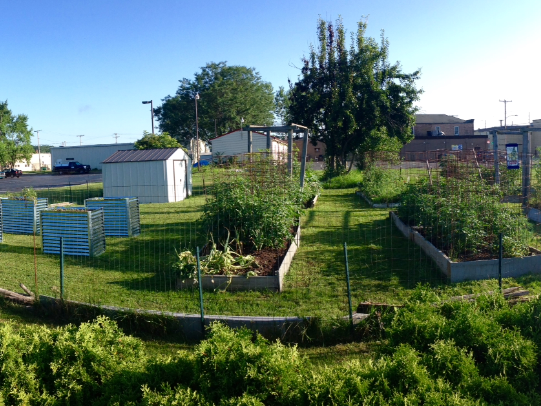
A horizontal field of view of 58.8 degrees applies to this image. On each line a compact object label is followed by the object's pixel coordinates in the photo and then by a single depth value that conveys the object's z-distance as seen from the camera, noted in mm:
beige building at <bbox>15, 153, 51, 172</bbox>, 63862
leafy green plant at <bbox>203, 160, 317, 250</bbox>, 8352
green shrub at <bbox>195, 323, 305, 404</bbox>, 3455
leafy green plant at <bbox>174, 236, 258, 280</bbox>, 7227
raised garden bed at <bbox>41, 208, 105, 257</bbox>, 9602
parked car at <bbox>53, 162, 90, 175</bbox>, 49406
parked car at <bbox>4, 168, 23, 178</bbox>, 45781
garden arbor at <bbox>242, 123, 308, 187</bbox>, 12727
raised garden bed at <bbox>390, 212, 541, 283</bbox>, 7203
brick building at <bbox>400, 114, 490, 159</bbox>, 67175
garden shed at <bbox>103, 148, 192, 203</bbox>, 18453
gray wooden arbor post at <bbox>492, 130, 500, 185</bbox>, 11773
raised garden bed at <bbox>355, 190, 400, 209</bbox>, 15377
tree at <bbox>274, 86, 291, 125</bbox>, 66556
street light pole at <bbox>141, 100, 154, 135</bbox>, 40944
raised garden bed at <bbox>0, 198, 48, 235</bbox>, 12078
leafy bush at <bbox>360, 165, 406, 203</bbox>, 15897
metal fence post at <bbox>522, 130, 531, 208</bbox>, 11148
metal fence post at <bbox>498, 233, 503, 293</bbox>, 6188
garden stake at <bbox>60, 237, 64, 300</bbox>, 6416
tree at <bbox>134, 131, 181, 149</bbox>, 28594
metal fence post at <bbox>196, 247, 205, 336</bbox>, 5721
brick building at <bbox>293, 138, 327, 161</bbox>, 62519
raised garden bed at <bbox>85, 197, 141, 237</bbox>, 11359
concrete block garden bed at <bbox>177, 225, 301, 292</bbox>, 7125
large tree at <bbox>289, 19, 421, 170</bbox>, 25656
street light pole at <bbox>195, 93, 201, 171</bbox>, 44375
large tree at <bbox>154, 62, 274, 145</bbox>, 57031
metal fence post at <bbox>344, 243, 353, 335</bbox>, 5637
